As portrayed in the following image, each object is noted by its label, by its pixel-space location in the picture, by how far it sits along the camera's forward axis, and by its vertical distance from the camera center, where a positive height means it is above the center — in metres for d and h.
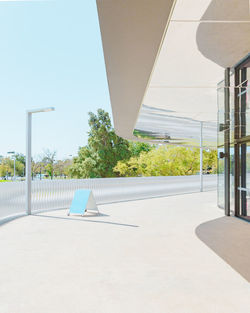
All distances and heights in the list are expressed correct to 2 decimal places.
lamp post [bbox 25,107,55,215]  9.05 +0.29
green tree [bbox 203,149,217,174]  31.00 +0.65
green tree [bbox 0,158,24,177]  73.31 -0.64
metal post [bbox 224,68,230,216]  8.91 +0.60
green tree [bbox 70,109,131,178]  47.38 +1.67
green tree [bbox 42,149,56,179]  71.34 +1.53
